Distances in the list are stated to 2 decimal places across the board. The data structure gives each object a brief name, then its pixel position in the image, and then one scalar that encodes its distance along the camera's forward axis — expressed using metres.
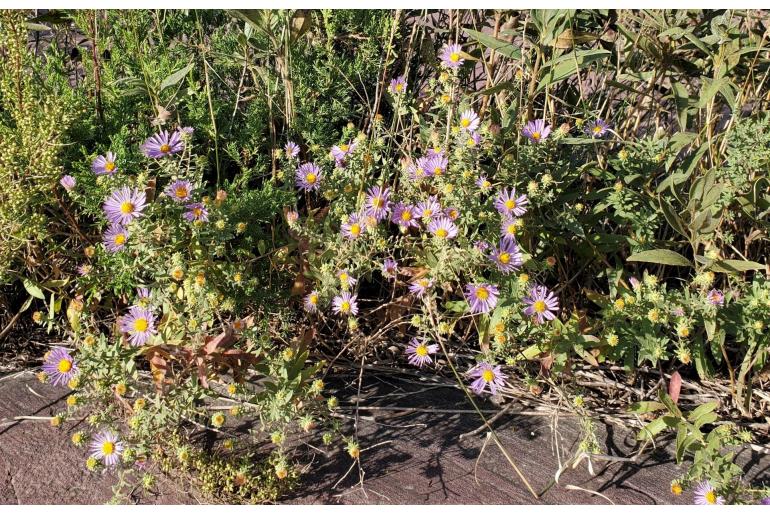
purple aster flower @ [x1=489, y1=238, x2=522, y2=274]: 0.96
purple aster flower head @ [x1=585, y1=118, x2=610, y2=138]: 1.05
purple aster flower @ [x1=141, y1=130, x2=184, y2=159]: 0.98
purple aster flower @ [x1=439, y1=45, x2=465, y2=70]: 1.02
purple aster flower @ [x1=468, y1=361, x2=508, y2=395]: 0.95
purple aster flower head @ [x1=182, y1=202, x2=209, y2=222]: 0.95
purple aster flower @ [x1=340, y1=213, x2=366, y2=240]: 0.97
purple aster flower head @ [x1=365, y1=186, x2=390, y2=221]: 0.98
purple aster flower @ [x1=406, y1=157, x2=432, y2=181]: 0.99
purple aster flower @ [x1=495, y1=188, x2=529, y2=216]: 0.96
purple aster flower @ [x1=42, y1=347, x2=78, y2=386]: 0.90
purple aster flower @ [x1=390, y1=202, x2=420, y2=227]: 0.99
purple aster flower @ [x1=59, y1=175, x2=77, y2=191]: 0.98
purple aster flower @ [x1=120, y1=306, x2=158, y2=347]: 0.92
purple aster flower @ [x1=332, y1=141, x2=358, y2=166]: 1.04
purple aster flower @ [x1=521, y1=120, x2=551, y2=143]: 1.01
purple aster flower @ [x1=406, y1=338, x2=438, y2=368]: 0.96
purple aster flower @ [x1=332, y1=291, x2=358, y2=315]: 0.96
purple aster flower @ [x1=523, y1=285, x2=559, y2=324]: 0.95
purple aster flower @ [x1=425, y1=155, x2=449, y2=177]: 0.98
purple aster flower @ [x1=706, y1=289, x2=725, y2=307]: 0.96
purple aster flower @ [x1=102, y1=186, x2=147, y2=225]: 0.93
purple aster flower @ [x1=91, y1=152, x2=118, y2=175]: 0.96
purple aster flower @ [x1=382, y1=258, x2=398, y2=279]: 0.98
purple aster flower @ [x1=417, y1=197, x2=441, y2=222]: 0.97
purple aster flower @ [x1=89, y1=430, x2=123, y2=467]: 0.89
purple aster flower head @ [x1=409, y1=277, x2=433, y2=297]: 0.96
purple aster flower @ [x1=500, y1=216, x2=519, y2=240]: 0.95
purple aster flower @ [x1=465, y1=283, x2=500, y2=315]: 0.96
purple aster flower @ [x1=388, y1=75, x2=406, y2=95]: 1.04
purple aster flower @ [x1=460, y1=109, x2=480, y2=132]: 1.00
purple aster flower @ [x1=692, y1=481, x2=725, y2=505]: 0.89
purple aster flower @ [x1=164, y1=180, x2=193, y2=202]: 0.96
